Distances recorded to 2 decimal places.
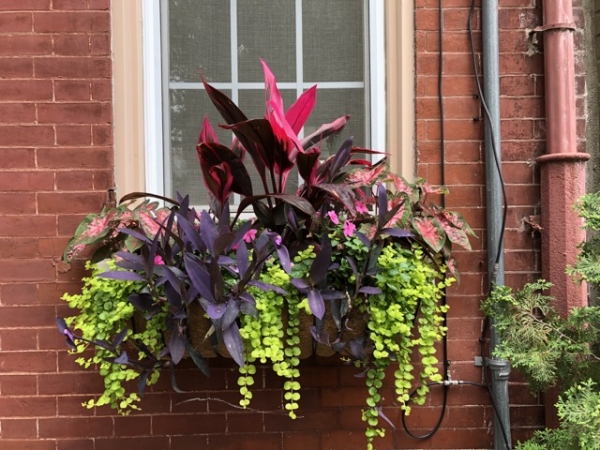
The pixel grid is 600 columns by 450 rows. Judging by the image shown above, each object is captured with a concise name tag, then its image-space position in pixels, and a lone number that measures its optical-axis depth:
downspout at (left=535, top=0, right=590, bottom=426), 2.25
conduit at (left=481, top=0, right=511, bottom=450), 2.27
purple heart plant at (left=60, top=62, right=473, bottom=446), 1.84
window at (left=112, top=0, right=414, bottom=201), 2.46
